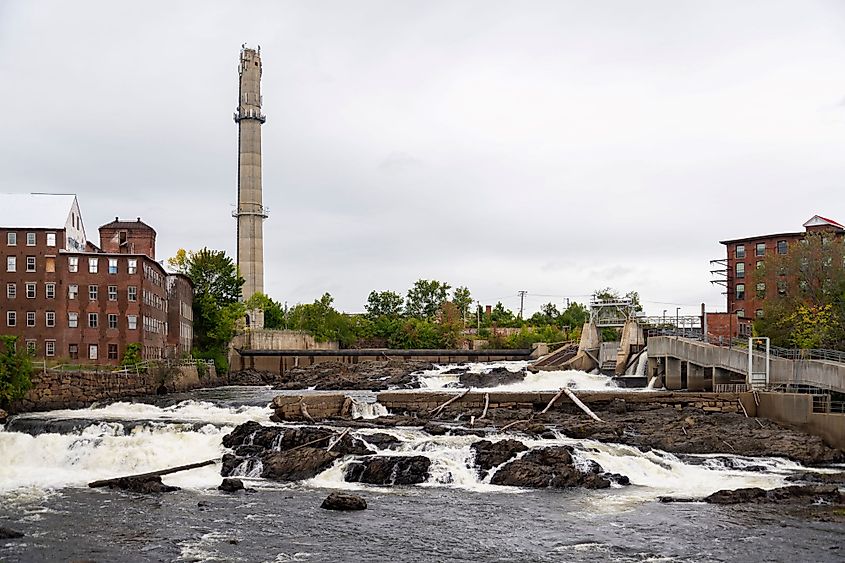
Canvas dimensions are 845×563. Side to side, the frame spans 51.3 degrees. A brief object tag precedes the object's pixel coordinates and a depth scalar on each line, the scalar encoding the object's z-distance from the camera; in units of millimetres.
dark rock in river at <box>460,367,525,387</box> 67062
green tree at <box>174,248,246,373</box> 91812
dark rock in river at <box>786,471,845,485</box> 30188
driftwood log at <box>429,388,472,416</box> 44844
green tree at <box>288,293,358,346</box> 112000
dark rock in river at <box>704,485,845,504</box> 27000
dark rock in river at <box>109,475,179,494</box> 29125
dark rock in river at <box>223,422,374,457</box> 33812
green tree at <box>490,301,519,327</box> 138375
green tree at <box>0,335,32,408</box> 47719
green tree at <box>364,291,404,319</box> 140000
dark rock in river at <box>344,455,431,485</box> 30869
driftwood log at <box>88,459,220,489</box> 30344
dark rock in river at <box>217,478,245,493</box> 28969
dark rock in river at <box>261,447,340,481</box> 31634
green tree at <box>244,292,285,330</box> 123625
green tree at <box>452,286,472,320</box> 142375
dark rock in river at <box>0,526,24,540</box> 22848
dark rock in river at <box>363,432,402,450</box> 34531
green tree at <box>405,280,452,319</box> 143250
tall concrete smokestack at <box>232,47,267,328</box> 118125
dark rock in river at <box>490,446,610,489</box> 30172
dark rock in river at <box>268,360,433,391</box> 72250
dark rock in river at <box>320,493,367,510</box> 26273
